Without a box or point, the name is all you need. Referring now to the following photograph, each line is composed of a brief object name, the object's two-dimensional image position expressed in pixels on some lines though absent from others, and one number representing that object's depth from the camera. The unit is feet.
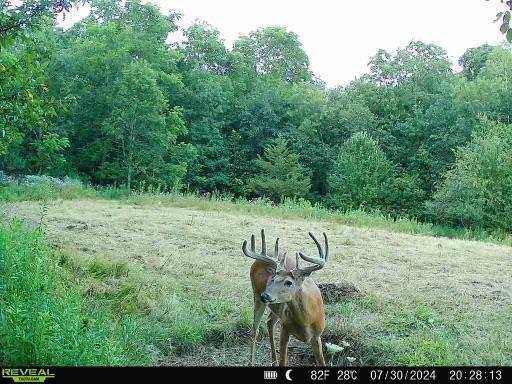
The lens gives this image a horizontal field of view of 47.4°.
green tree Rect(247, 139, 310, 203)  104.99
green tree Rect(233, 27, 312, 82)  137.69
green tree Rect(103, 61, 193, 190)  86.33
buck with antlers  13.57
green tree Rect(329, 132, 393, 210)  101.04
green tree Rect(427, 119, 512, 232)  83.15
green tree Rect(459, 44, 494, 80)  124.98
